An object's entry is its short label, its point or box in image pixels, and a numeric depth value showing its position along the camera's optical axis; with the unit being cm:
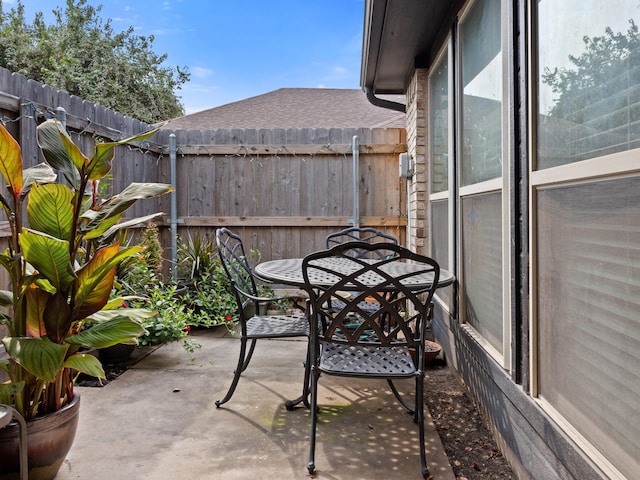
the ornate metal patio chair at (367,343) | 173
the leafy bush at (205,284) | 392
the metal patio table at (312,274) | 202
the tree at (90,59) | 1084
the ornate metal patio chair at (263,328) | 229
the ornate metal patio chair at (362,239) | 290
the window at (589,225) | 105
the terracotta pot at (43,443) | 147
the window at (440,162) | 299
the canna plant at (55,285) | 148
